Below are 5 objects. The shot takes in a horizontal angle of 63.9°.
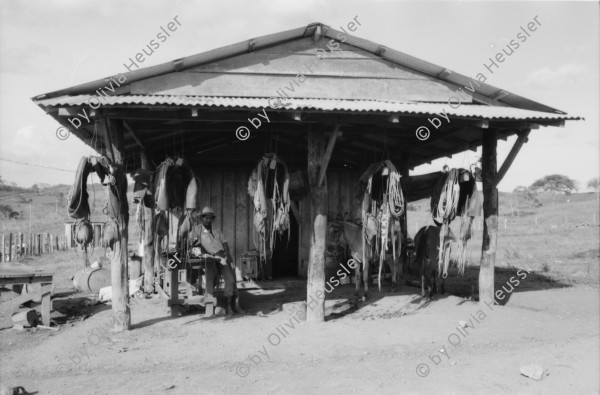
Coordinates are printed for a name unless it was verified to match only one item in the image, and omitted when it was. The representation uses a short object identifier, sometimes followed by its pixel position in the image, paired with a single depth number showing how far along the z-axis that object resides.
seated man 8.31
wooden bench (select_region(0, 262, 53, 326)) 8.21
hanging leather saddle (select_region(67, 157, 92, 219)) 7.00
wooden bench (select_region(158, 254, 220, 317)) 8.44
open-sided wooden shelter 7.40
